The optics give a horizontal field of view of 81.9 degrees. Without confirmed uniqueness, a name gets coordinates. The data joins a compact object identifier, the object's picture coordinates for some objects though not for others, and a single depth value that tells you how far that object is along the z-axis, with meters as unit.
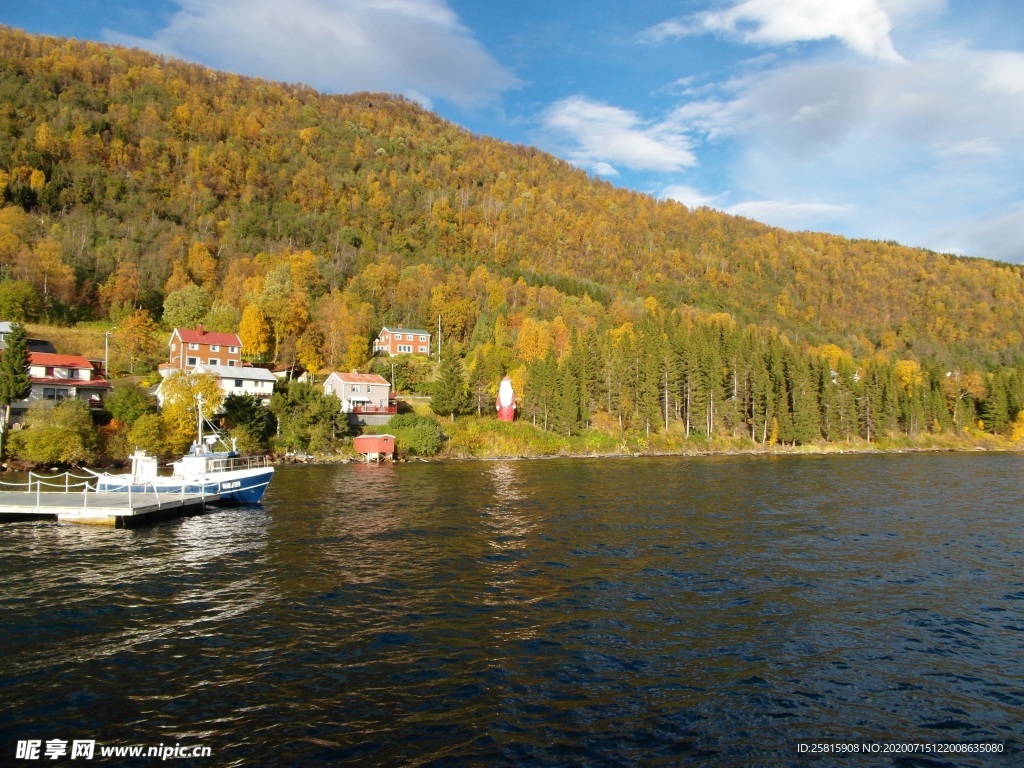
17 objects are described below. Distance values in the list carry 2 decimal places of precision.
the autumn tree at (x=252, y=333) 103.69
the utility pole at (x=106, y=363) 83.62
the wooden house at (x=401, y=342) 124.19
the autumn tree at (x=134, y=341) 91.16
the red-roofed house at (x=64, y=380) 70.69
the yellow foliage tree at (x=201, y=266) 130.00
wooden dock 31.75
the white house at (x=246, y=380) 82.62
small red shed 73.31
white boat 38.66
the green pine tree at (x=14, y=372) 63.09
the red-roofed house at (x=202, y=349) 89.44
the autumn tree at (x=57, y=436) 55.72
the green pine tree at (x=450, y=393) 87.69
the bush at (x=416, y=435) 77.12
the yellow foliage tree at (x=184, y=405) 64.12
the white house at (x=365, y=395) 85.44
